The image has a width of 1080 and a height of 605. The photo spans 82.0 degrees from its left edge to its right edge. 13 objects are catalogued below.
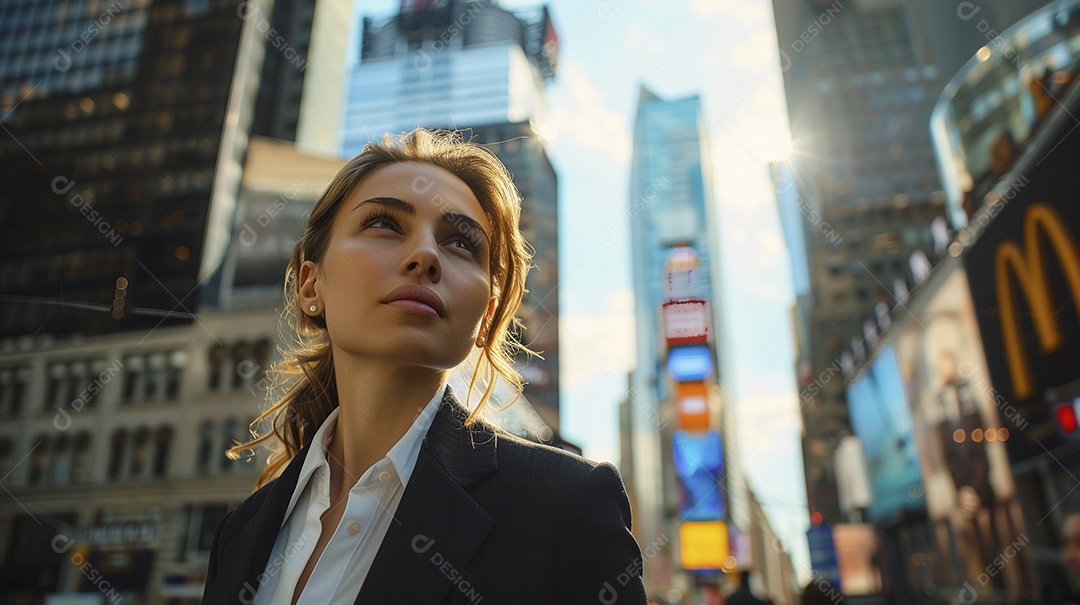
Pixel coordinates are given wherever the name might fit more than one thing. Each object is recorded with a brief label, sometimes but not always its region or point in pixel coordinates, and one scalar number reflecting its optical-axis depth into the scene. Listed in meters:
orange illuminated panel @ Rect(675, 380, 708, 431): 26.11
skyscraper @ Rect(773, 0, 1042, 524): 39.97
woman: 1.15
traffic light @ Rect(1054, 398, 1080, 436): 12.09
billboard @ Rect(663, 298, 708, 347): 25.41
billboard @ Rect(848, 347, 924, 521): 27.33
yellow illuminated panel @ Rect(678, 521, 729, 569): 25.30
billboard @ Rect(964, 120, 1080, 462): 12.00
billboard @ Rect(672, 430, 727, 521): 27.89
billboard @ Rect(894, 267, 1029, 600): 18.00
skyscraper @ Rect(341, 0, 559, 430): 36.38
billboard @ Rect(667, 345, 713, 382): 25.17
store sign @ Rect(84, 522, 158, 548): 22.48
